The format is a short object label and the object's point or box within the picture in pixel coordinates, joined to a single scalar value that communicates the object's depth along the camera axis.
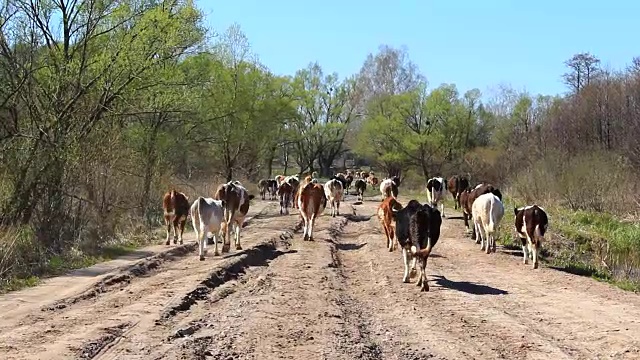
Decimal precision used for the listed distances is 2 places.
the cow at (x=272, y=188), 49.56
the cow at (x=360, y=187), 46.24
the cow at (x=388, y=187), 31.72
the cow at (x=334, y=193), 32.47
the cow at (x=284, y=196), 34.56
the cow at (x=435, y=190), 31.58
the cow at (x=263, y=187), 50.13
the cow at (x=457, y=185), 32.78
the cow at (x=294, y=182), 37.56
